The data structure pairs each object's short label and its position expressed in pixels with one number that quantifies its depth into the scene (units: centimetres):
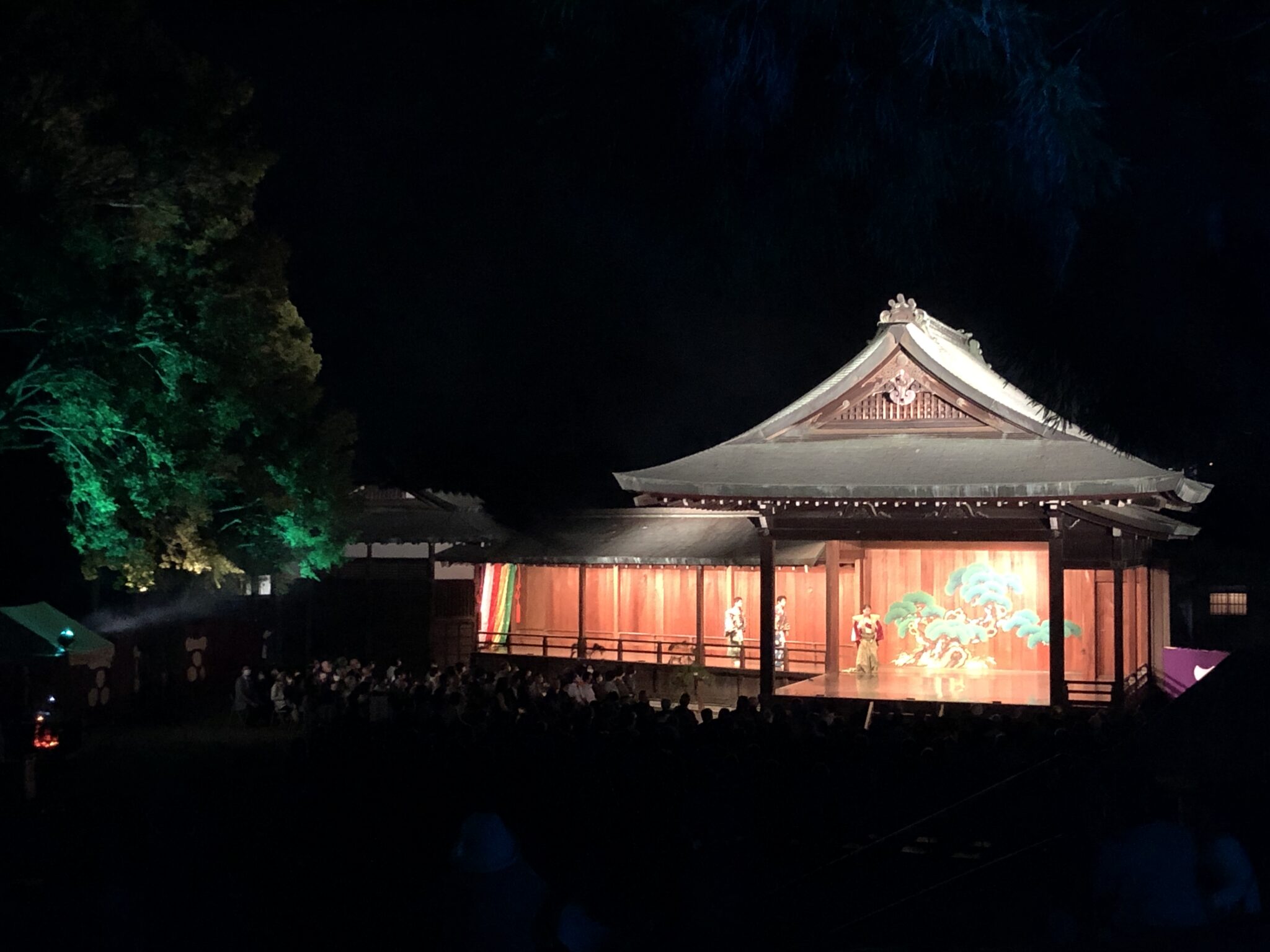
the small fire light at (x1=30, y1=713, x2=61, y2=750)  1299
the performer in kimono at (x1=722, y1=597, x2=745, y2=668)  2377
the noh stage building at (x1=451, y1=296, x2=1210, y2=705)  1738
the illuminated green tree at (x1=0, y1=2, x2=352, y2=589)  1498
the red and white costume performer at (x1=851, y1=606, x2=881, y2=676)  2114
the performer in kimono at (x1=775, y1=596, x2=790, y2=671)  2339
